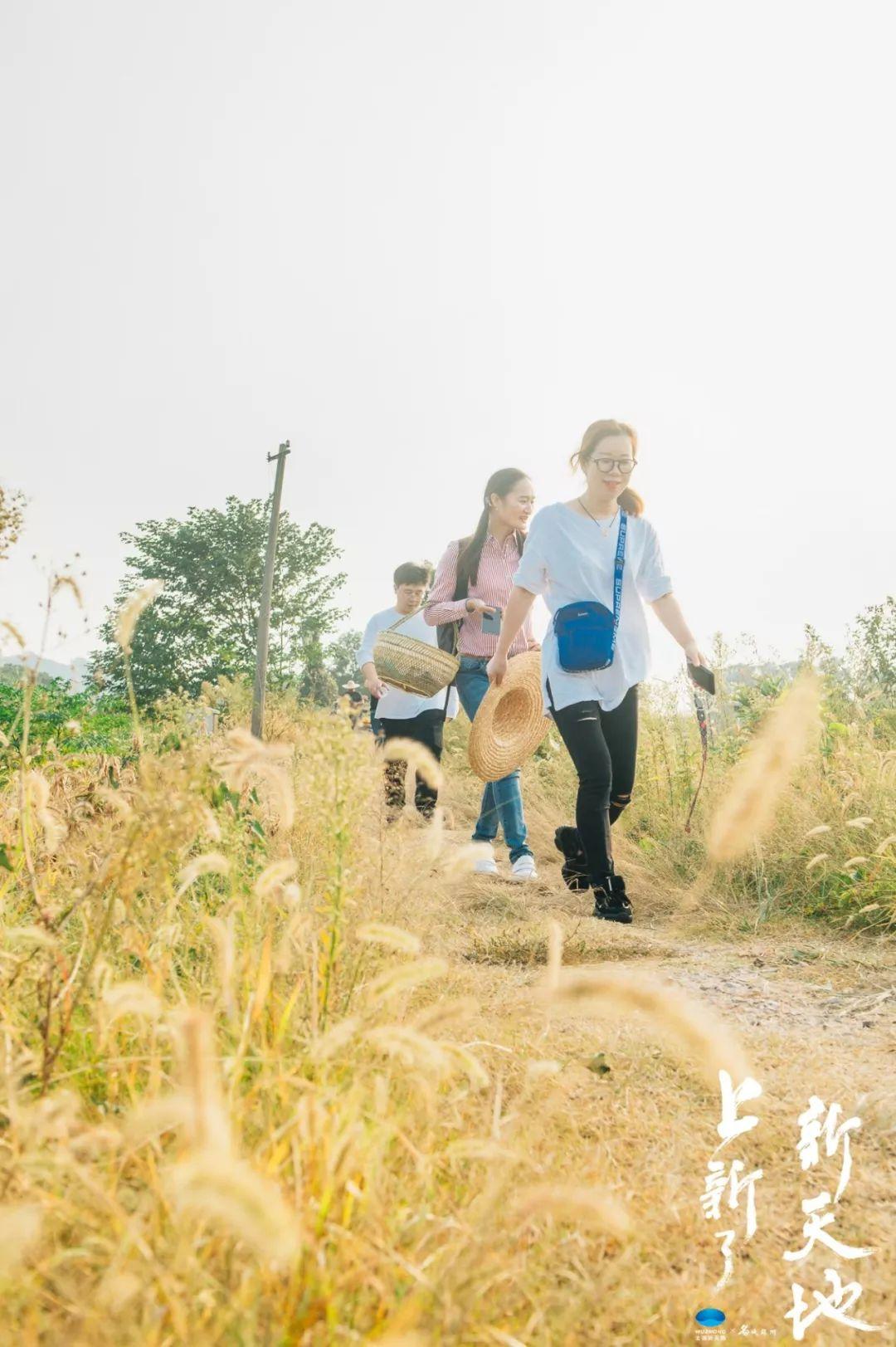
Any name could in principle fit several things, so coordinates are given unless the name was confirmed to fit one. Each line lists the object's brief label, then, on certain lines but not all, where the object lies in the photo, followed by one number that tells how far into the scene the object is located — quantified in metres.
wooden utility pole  16.52
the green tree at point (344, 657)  51.72
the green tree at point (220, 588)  34.00
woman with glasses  4.04
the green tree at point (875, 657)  6.73
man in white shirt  6.02
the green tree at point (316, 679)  34.81
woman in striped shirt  5.05
